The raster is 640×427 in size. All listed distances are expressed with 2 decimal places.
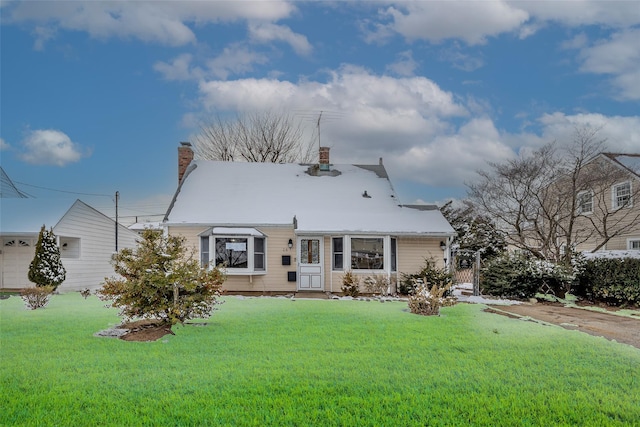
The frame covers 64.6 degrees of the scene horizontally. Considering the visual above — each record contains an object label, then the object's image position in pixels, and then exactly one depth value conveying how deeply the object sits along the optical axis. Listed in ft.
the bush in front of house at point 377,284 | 58.39
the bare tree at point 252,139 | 113.91
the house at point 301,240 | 62.08
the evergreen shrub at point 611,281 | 48.16
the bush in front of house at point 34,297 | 42.65
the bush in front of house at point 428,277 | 56.85
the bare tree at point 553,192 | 62.85
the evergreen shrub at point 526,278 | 54.26
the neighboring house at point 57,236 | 64.03
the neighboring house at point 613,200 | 68.18
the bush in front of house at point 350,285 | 57.98
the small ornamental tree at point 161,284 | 28.84
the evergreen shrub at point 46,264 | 57.41
